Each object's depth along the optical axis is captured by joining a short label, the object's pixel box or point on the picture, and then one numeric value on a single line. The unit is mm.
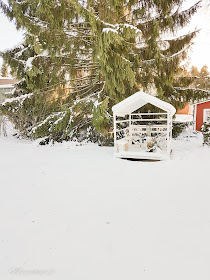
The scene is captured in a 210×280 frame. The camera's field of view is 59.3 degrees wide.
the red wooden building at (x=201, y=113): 13031
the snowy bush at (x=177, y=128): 10406
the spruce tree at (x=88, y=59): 7070
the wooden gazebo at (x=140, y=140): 5930
